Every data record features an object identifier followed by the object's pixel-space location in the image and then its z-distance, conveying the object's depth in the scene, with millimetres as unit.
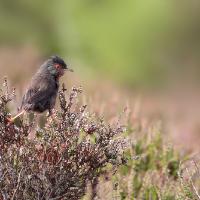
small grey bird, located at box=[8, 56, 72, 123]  14047
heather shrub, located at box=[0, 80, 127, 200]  11719
